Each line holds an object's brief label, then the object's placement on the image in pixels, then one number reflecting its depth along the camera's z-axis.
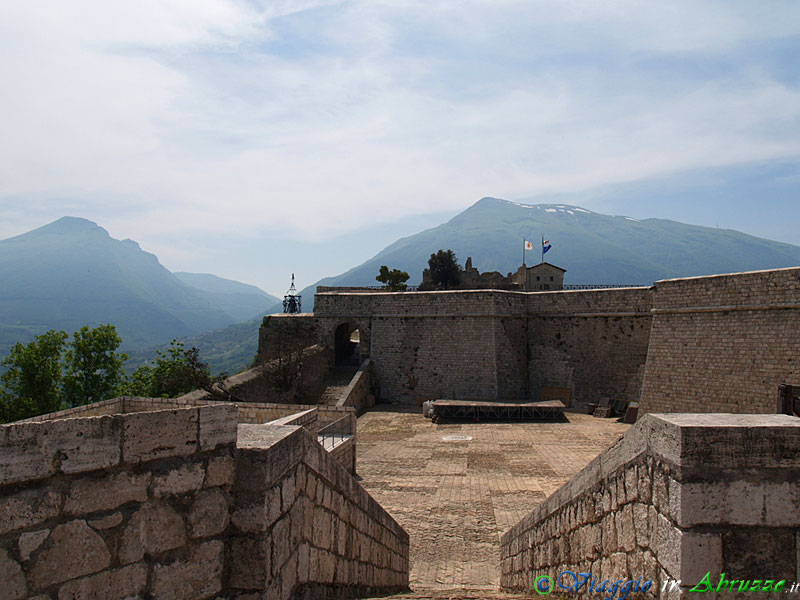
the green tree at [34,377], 26.19
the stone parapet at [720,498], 2.96
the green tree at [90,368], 28.81
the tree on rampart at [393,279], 40.78
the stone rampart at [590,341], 21.31
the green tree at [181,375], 22.89
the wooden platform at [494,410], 20.34
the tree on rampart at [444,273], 44.16
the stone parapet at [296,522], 3.20
